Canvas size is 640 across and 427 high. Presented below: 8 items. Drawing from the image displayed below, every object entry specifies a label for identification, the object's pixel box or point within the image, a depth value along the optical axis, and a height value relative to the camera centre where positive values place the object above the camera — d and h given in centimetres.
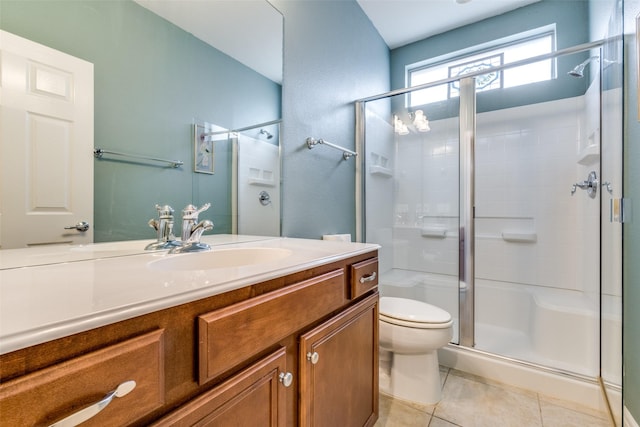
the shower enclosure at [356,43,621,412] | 184 +6
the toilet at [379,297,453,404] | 144 -67
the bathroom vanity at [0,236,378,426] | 35 -21
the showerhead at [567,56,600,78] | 155 +77
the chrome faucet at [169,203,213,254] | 100 -6
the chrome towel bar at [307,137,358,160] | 169 +43
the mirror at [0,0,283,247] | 84 +46
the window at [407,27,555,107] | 231 +137
